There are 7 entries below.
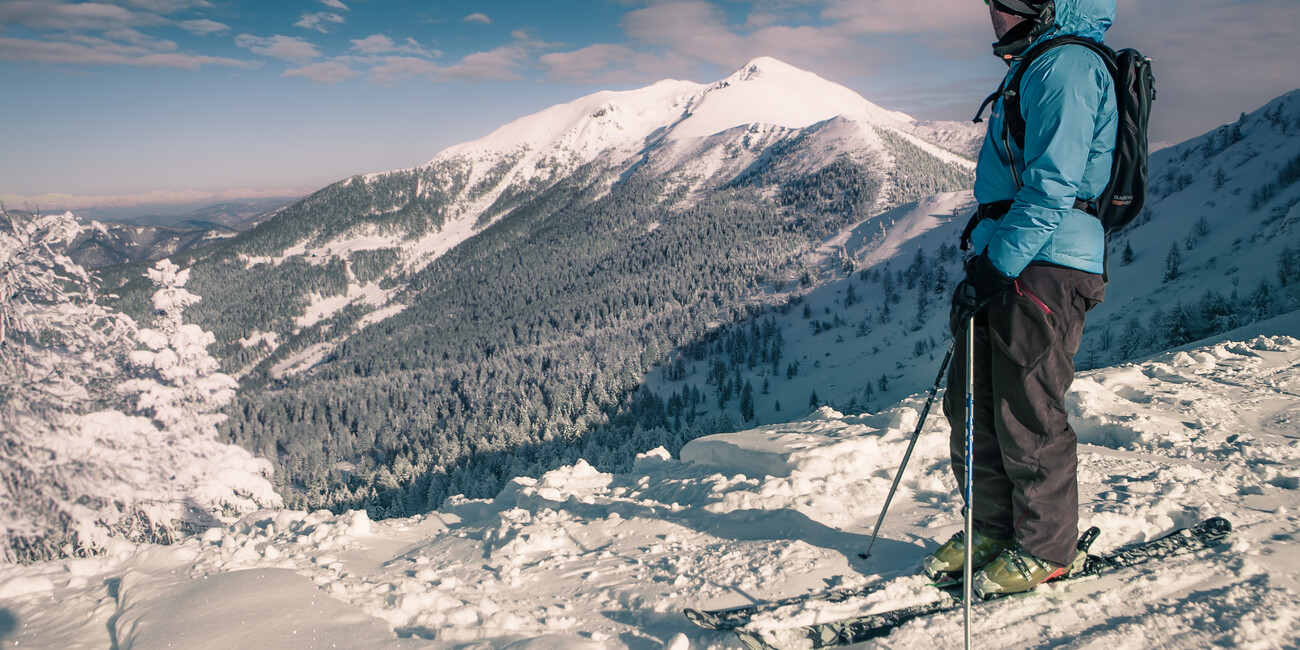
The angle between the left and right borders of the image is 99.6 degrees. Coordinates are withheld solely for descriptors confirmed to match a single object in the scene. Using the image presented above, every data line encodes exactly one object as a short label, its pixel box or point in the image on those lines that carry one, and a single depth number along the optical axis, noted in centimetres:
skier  301
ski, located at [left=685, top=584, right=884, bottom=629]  320
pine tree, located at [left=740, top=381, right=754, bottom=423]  6744
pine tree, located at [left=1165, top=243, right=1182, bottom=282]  3565
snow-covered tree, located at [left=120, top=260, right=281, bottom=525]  1733
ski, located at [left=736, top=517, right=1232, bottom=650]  307
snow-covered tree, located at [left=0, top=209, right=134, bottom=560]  1273
